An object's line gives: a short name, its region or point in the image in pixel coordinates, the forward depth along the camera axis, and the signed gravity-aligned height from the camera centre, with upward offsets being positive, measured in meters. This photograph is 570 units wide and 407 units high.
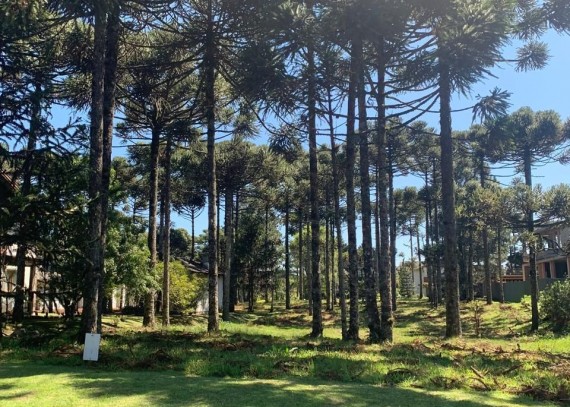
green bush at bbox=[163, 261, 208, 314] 26.64 -0.64
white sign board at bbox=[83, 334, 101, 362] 8.52 -1.20
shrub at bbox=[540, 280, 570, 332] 20.25 -1.43
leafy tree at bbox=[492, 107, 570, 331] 24.59 +6.94
